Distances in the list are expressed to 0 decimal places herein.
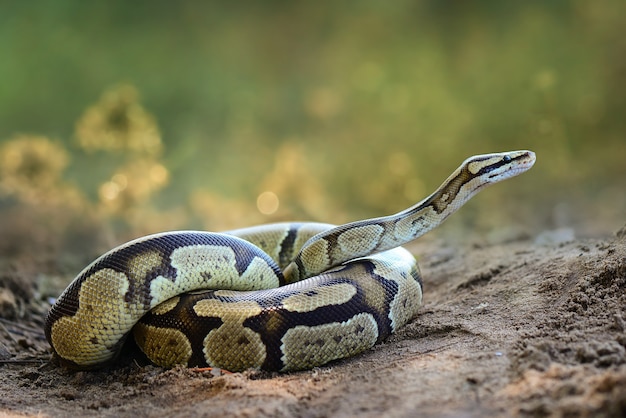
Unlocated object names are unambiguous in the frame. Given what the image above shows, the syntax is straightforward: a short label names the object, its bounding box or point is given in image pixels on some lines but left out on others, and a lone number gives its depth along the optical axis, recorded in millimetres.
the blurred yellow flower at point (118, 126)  7457
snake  3088
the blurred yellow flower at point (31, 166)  6785
